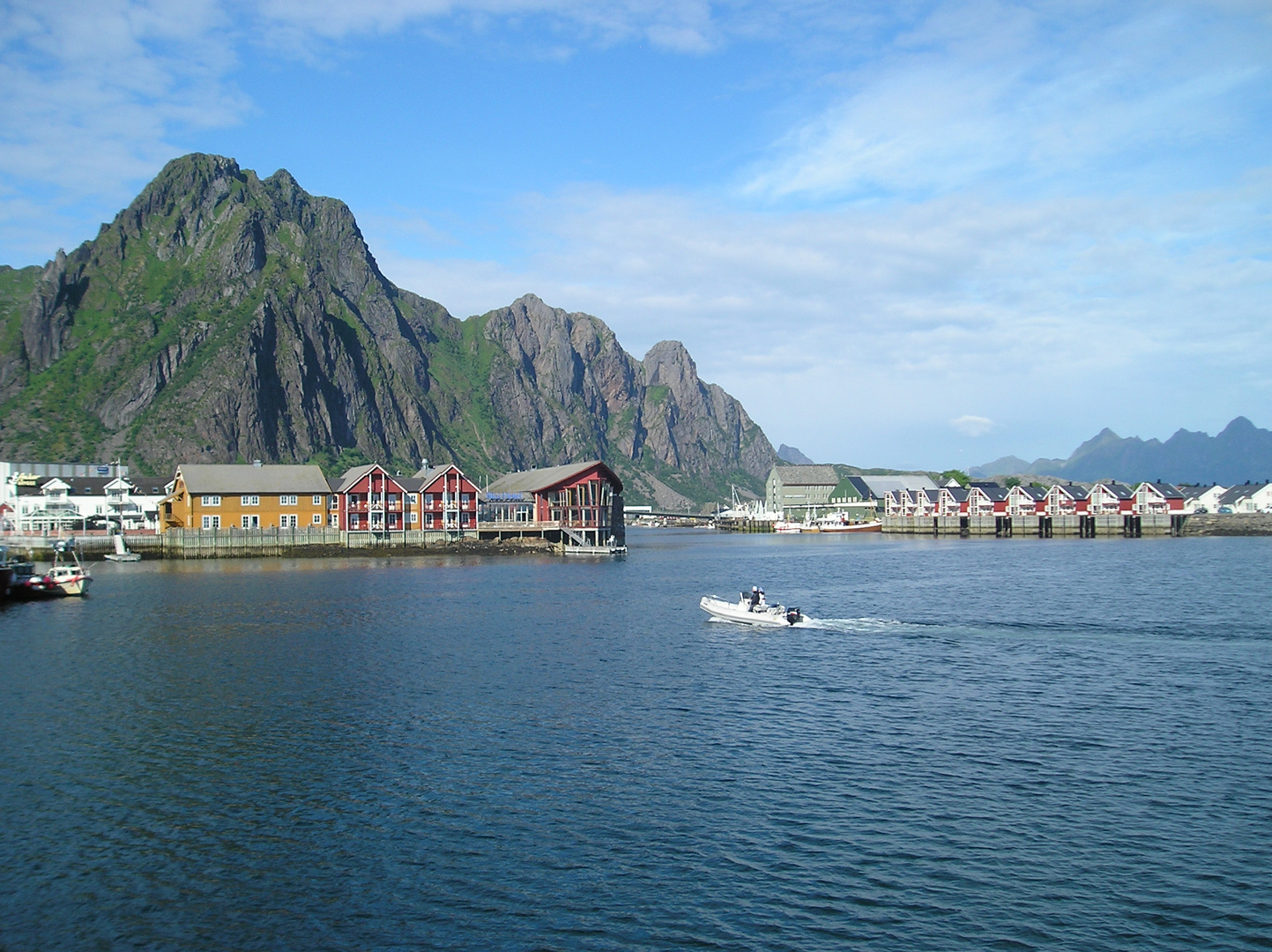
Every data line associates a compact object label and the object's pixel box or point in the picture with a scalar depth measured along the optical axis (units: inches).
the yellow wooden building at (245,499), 4874.5
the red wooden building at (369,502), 5108.3
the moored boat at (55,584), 2994.6
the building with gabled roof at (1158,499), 6870.1
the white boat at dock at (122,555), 4576.8
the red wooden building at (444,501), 5300.2
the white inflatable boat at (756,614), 2231.8
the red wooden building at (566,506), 5447.8
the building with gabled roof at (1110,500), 6943.9
